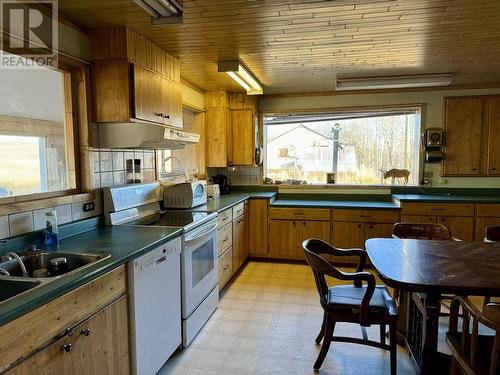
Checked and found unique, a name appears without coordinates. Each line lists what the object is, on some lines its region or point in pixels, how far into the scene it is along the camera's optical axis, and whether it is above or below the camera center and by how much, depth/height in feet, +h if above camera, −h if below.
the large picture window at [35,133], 6.63 +0.66
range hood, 8.28 +0.71
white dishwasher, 6.01 -2.82
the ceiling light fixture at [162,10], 6.23 +2.98
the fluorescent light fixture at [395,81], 12.20 +2.96
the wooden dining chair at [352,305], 6.68 -2.94
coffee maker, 15.33 -0.93
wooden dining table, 5.57 -1.99
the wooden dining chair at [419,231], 9.26 -1.90
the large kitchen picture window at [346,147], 15.12 +0.71
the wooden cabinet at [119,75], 7.90 +2.11
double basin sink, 4.62 -1.65
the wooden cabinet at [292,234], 14.11 -3.04
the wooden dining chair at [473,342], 4.14 -2.61
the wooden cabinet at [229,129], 14.79 +1.53
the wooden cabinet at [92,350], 4.12 -2.60
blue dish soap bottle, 6.44 -1.27
